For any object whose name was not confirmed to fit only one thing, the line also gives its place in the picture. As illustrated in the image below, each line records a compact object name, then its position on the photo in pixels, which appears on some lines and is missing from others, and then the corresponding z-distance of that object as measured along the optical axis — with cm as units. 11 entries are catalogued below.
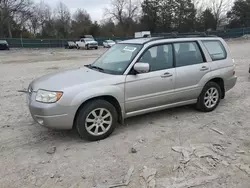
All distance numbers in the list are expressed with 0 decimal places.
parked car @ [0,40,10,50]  2880
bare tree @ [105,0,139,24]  5392
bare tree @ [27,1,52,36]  4824
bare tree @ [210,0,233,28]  4670
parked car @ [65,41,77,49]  3266
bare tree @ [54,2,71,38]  4635
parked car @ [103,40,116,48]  3093
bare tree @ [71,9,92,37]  4580
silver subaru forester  297
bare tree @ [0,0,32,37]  3761
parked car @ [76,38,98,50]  2859
